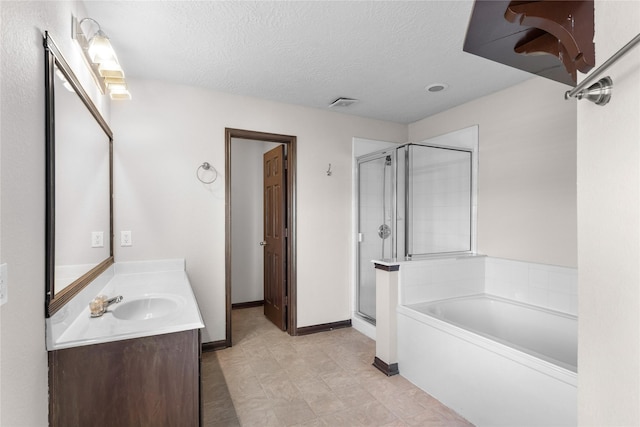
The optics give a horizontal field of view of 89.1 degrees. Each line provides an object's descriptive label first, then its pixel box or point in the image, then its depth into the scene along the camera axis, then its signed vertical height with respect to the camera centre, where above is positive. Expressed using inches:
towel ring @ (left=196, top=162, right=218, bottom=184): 117.0 +16.1
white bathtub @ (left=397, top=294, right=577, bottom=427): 65.4 -37.3
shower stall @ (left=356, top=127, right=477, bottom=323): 117.3 +2.9
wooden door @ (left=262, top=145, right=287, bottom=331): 139.6 -11.5
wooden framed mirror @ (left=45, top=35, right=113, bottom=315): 49.5 +5.3
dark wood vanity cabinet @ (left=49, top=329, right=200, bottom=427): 48.5 -26.7
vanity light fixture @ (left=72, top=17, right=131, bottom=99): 66.7 +33.7
